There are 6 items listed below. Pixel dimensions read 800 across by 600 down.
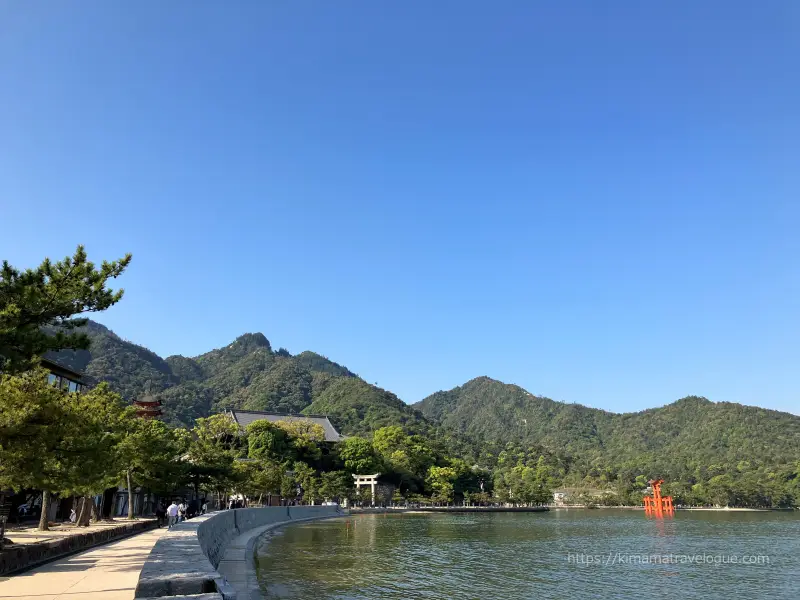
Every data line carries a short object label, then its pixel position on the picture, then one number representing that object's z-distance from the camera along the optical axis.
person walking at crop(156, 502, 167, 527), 34.03
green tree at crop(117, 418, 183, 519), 29.78
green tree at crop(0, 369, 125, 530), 14.13
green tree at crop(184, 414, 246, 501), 43.06
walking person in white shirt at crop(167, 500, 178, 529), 28.52
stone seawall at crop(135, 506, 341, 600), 8.82
